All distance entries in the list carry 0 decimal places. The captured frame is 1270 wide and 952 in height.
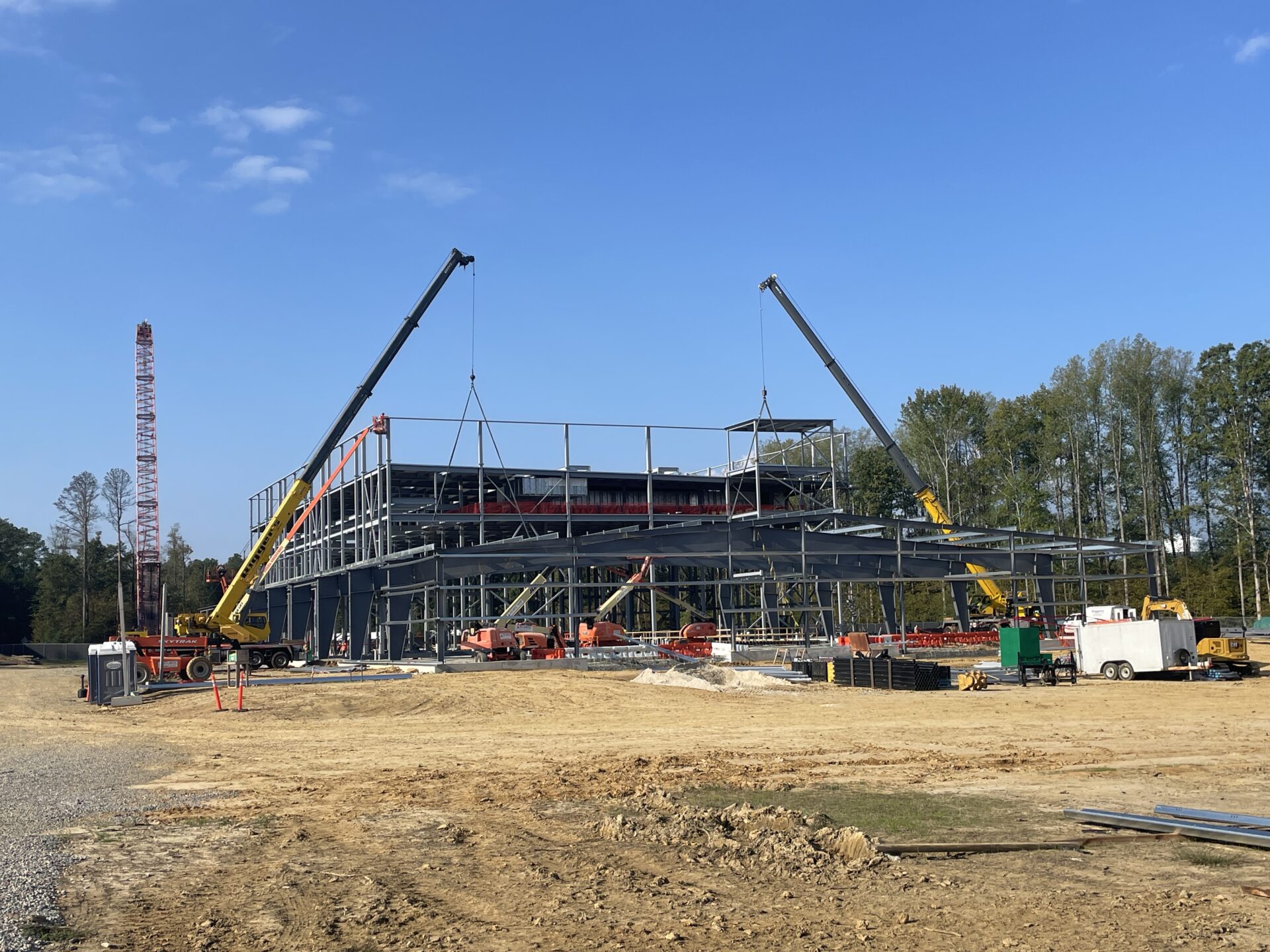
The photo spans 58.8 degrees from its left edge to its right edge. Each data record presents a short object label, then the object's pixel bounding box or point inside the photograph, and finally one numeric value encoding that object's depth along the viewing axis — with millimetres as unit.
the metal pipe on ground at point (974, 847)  10438
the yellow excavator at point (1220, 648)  36688
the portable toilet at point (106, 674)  33625
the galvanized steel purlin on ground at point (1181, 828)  10180
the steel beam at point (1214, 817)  10773
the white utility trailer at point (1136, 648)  35969
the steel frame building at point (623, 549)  47125
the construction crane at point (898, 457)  62341
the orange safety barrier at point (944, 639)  54781
